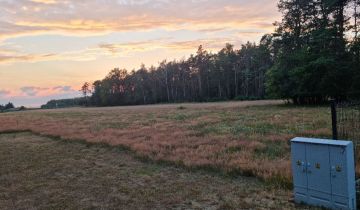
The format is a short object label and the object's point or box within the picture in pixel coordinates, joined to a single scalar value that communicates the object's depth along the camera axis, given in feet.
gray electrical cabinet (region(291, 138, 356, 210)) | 19.62
